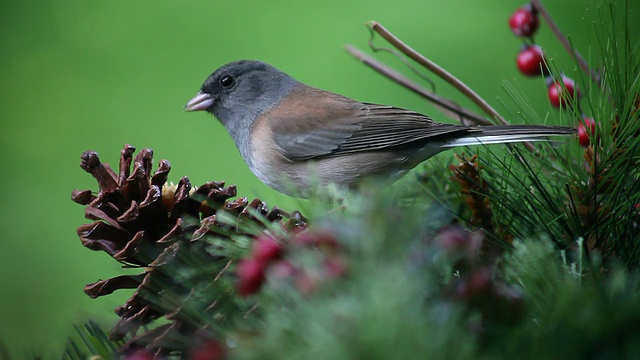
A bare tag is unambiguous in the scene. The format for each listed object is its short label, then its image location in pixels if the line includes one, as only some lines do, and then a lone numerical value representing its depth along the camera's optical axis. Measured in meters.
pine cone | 2.20
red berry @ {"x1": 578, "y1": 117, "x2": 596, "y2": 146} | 3.12
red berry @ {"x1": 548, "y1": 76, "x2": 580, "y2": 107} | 2.87
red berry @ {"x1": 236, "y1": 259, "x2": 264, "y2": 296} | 1.90
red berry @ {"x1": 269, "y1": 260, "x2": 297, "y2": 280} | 1.73
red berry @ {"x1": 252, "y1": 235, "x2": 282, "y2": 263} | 1.93
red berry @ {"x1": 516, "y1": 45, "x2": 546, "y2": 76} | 3.16
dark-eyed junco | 3.22
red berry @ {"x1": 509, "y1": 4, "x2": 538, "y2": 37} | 3.16
